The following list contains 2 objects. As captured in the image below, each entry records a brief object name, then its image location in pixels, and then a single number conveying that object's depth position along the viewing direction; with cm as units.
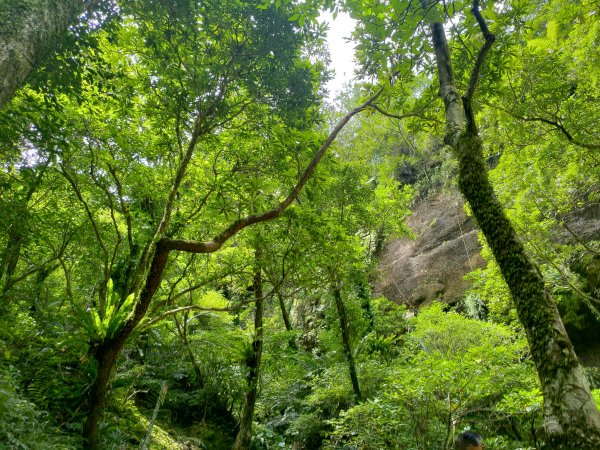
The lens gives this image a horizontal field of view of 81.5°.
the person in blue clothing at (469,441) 305
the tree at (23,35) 222
